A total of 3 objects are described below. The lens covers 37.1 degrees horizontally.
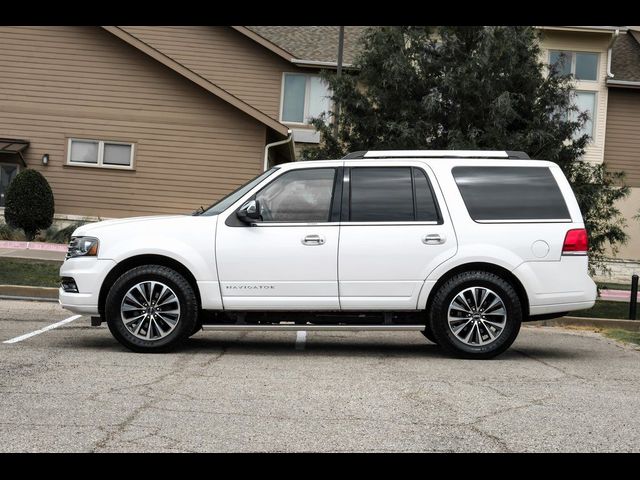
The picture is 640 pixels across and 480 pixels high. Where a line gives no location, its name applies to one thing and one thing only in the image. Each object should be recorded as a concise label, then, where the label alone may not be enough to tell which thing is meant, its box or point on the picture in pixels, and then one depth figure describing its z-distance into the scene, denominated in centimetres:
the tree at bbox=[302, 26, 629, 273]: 1712
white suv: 952
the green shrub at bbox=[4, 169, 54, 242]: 2377
